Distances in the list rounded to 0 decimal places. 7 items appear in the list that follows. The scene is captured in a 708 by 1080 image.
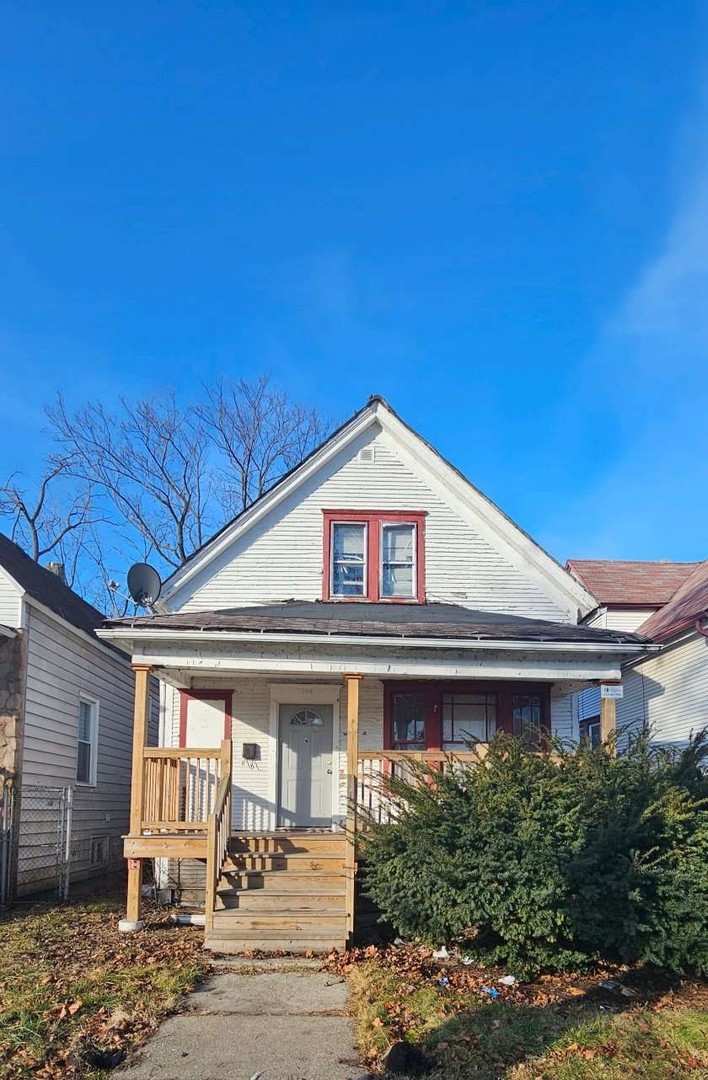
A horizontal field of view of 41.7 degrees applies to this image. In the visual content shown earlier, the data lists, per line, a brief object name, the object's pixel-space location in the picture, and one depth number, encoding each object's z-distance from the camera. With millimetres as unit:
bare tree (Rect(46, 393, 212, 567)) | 30859
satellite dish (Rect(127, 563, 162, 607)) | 13375
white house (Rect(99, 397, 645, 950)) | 11305
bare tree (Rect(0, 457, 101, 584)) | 30952
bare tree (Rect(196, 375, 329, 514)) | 31406
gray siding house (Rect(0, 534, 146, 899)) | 12633
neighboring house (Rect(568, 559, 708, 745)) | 15594
